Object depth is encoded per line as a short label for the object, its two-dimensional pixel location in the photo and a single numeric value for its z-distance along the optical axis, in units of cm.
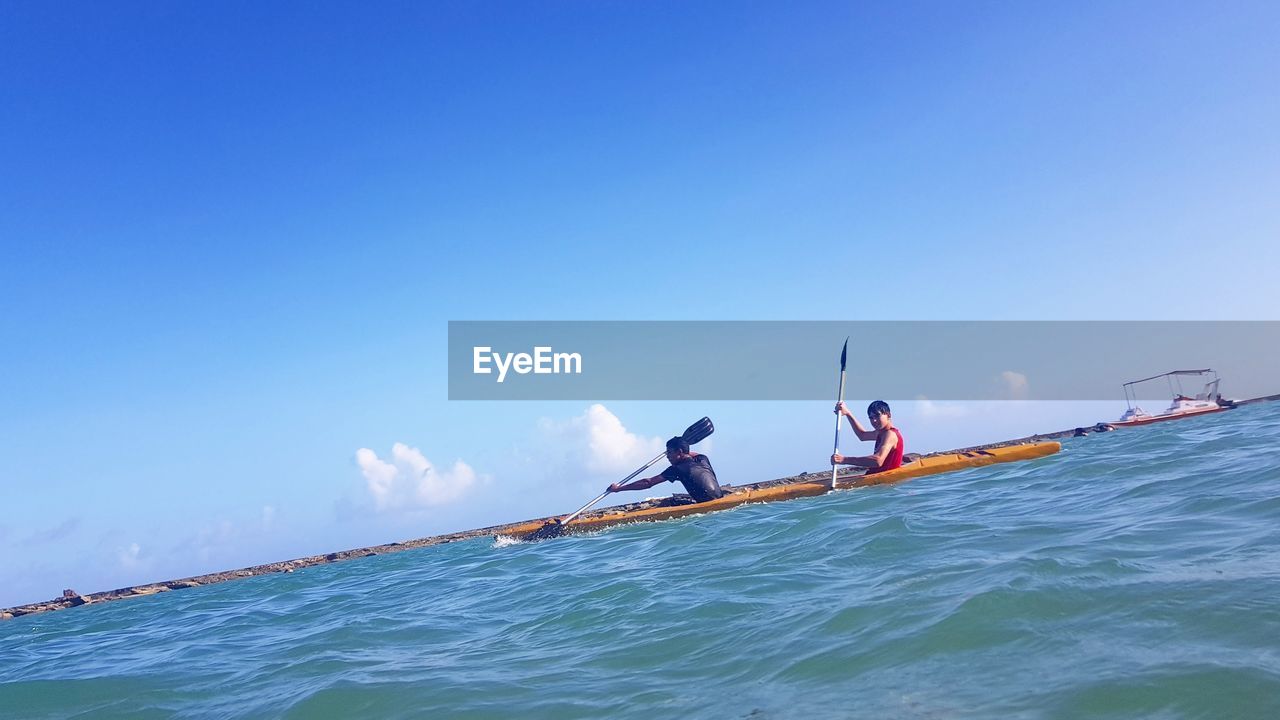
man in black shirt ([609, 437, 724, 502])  1426
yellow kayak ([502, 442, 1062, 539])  1360
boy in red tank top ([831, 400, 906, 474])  1302
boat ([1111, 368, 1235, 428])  3653
